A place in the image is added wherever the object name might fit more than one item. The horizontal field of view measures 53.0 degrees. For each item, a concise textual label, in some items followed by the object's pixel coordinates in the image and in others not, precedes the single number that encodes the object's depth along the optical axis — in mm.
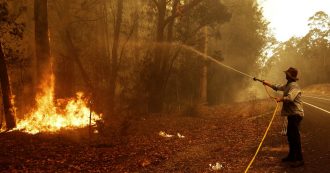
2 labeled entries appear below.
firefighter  8258
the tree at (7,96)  13789
